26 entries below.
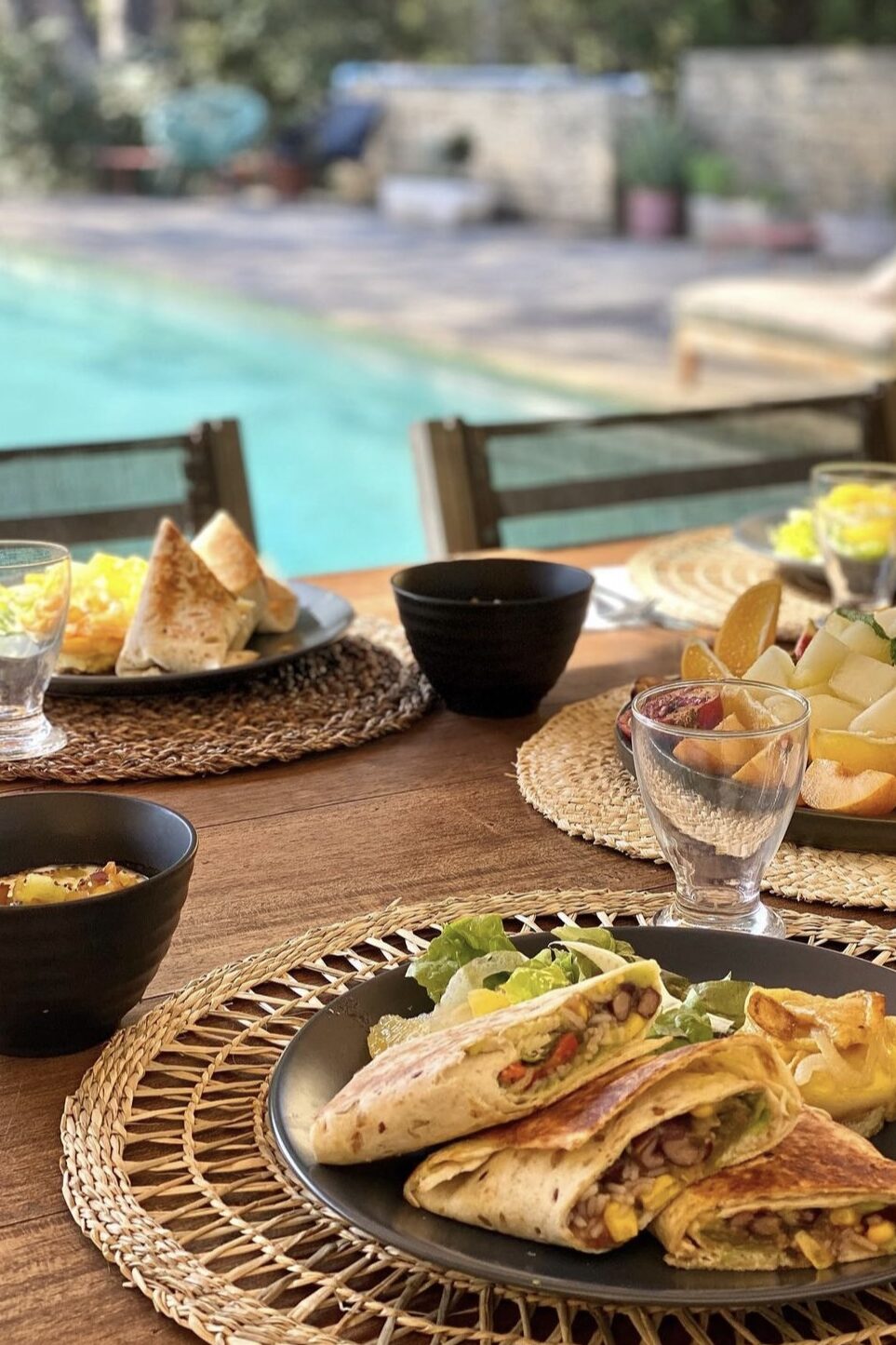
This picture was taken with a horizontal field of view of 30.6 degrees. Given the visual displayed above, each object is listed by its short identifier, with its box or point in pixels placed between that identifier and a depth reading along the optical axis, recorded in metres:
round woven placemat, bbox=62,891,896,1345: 0.57
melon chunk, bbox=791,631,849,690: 1.11
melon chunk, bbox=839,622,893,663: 1.12
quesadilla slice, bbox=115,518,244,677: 1.31
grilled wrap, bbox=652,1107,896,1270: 0.56
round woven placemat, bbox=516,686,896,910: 0.94
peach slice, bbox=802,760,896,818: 1.00
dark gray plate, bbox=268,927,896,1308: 0.54
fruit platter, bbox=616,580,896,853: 0.86
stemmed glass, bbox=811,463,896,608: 1.55
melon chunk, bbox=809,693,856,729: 1.08
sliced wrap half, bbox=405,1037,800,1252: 0.56
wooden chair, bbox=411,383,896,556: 2.12
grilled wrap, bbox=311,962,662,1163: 0.58
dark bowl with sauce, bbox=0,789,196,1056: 0.71
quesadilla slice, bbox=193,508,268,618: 1.40
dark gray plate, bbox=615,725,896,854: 0.99
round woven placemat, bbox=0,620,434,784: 1.17
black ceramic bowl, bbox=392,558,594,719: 1.25
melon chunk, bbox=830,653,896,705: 1.09
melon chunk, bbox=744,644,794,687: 1.12
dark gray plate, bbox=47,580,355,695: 1.28
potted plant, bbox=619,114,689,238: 13.55
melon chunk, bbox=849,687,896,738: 1.06
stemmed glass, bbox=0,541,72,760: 1.16
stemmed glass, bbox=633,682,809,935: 0.79
